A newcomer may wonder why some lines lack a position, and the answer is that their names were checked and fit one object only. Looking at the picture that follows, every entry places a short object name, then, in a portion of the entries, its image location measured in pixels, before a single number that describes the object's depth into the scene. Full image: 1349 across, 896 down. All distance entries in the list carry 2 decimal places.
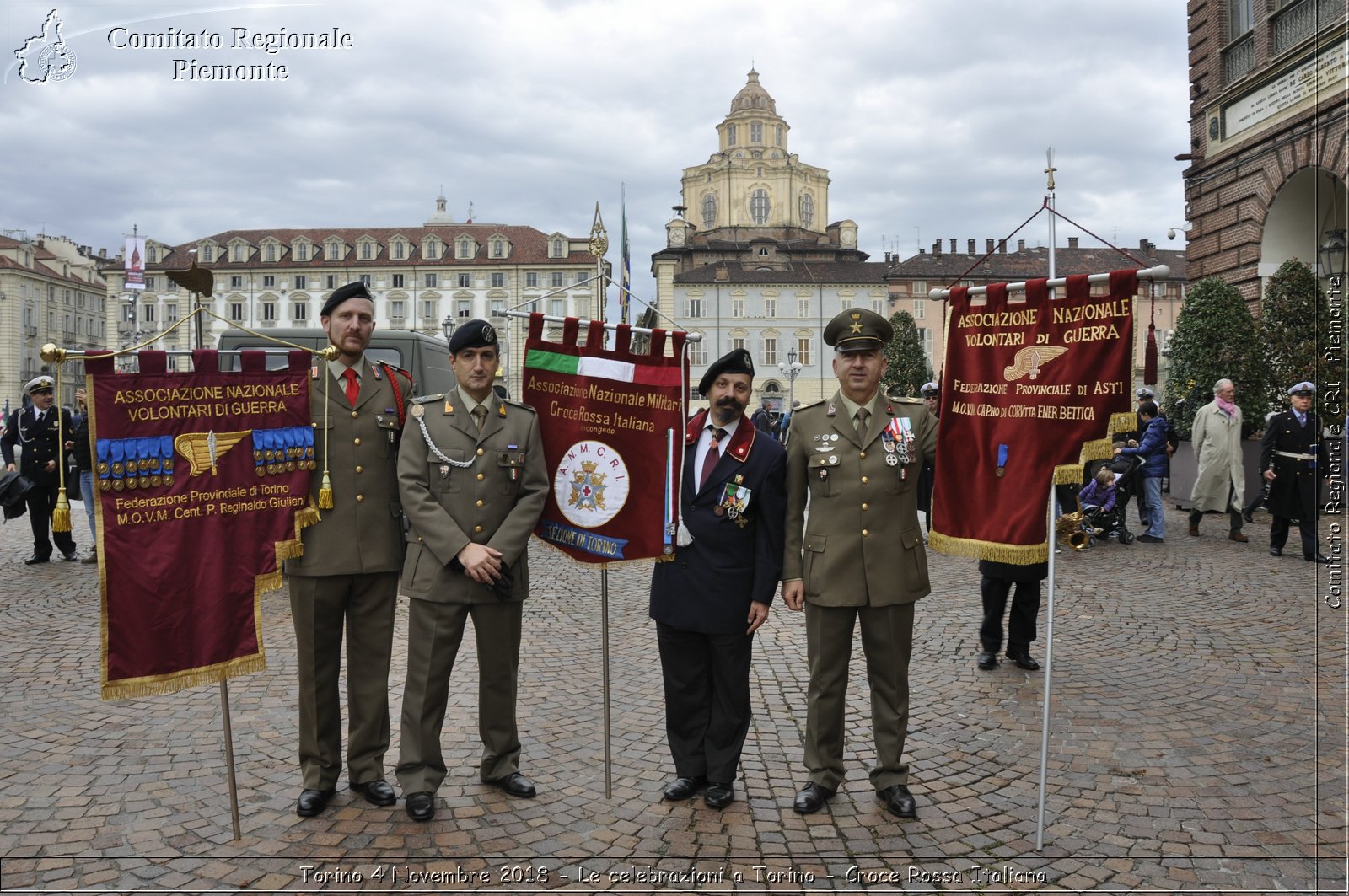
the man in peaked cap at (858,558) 4.14
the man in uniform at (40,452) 10.55
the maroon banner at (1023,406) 3.82
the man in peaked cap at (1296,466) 9.96
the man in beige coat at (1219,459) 12.05
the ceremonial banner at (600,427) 4.35
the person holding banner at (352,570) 4.12
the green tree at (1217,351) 15.00
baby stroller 11.66
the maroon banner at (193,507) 3.70
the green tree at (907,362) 53.06
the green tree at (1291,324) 13.99
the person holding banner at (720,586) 4.16
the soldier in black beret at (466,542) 4.04
